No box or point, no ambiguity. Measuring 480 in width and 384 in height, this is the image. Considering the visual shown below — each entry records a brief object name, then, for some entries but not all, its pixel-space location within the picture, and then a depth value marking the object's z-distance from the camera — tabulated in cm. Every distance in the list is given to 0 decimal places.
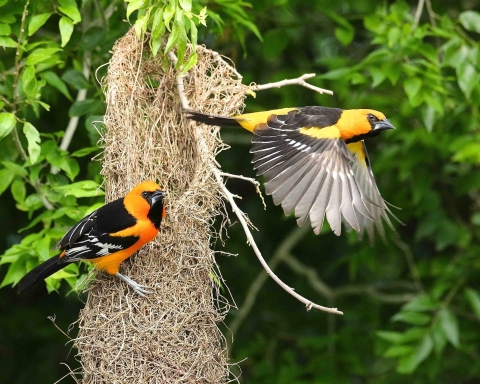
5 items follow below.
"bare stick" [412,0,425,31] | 884
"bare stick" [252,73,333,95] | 676
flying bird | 596
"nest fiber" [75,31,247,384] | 601
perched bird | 604
